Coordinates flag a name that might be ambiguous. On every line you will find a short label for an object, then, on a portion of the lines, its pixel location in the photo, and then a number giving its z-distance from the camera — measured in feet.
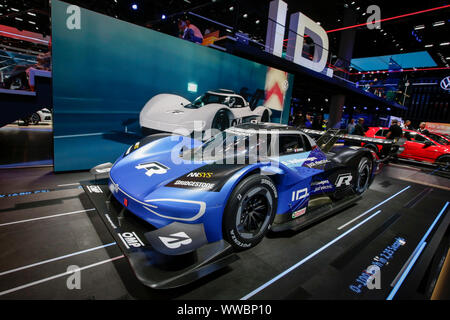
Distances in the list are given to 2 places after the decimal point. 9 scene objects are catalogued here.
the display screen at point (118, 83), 13.05
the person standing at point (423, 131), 26.68
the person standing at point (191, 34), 22.40
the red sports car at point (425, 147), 24.04
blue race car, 5.38
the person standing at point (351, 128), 28.61
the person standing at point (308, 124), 37.41
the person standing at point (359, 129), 26.02
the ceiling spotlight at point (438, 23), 33.99
